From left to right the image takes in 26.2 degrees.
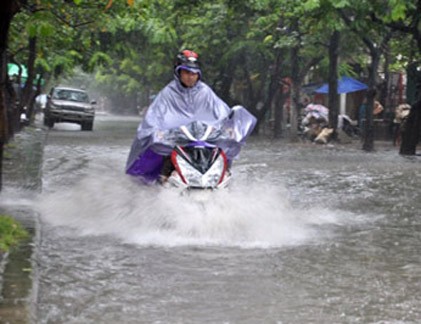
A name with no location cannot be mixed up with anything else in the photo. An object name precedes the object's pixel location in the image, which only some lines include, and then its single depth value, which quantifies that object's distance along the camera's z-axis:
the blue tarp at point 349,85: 36.72
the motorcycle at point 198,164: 9.02
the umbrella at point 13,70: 37.99
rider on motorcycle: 9.85
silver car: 38.53
